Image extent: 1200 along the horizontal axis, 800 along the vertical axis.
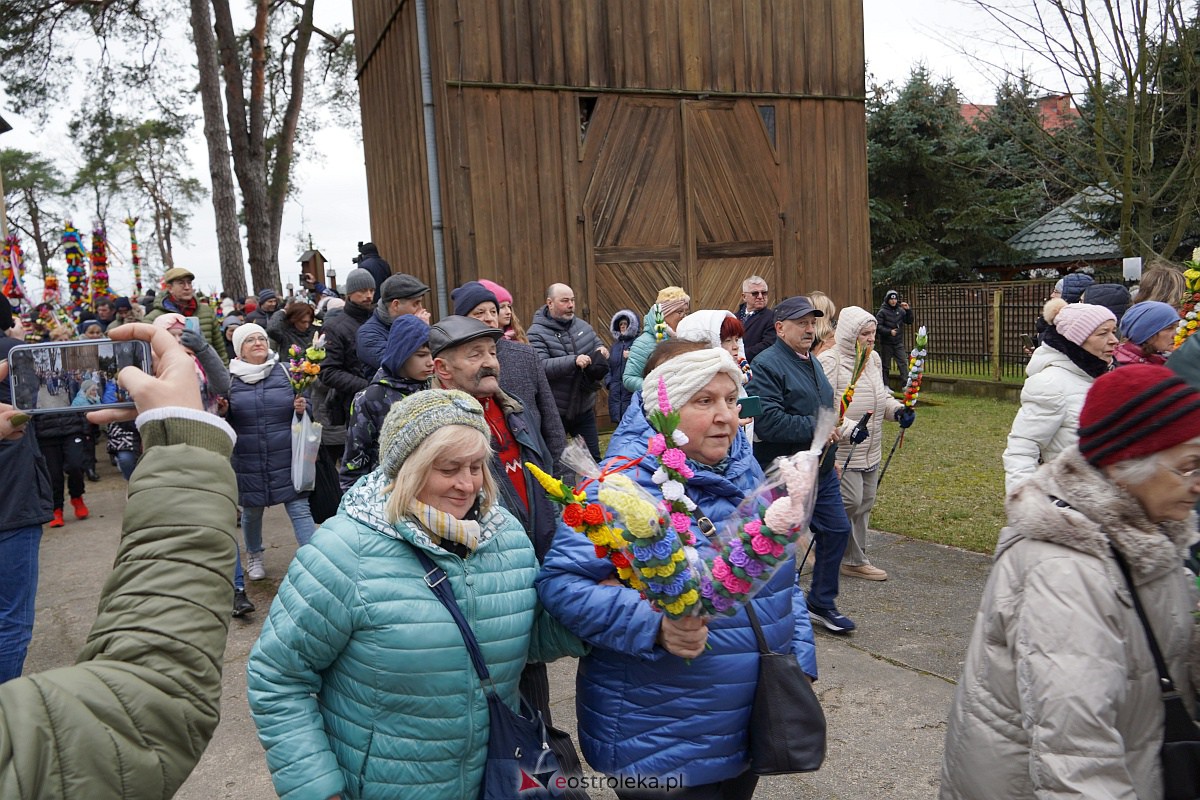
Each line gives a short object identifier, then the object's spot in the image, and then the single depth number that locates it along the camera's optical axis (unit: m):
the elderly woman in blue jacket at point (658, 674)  2.39
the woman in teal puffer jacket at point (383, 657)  2.26
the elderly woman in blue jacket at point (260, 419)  6.06
